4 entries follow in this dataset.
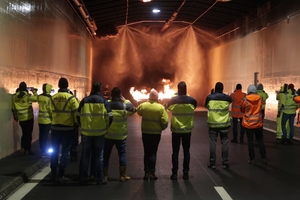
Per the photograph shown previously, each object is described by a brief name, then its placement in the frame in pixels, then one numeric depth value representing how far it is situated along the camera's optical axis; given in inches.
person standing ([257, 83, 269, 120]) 515.8
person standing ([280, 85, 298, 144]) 471.8
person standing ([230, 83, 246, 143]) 477.1
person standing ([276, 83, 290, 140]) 477.3
